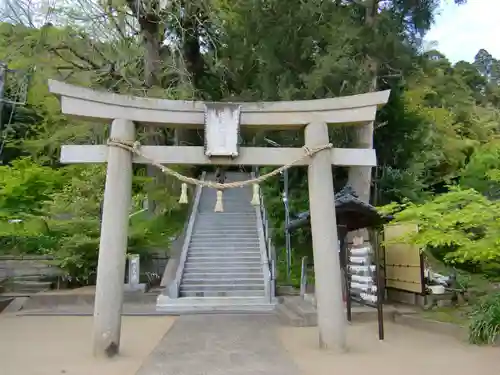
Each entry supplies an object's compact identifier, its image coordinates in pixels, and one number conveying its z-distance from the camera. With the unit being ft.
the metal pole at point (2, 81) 64.10
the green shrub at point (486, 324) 23.73
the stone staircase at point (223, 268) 40.81
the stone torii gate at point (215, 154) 22.58
